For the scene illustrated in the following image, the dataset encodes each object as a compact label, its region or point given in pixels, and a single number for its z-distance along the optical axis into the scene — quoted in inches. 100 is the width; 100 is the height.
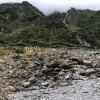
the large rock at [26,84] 487.3
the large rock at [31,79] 505.9
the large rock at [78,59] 610.7
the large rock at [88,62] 585.7
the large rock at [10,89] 459.0
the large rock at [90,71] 536.1
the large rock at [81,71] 533.2
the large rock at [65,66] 564.9
